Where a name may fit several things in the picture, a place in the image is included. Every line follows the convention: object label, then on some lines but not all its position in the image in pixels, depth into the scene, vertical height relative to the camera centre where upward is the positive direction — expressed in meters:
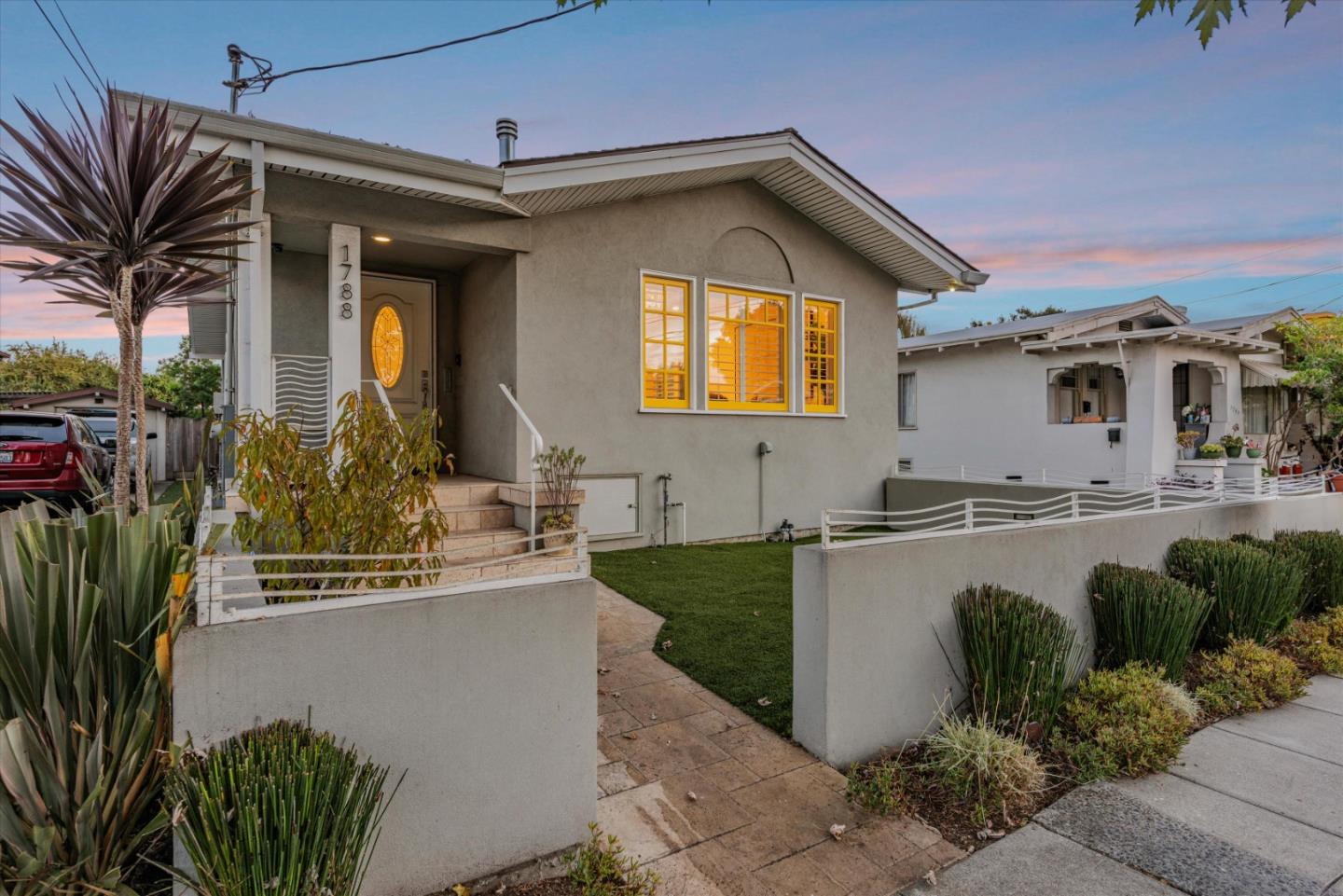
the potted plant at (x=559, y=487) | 6.09 -0.37
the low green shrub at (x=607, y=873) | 2.28 -1.53
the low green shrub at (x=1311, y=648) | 4.99 -1.59
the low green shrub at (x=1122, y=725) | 3.36 -1.51
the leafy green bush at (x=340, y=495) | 2.63 -0.20
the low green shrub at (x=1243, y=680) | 4.21 -1.57
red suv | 7.65 -0.09
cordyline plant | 3.22 +1.24
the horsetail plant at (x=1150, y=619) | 4.23 -1.13
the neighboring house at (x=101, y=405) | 15.22 +1.10
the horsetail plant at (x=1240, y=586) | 4.91 -1.06
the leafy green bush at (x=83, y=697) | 1.79 -0.75
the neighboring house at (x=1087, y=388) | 11.84 +1.23
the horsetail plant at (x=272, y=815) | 1.64 -0.97
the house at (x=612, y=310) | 6.18 +1.69
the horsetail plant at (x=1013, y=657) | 3.47 -1.14
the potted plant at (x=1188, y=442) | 11.84 +0.10
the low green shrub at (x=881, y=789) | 2.91 -1.58
